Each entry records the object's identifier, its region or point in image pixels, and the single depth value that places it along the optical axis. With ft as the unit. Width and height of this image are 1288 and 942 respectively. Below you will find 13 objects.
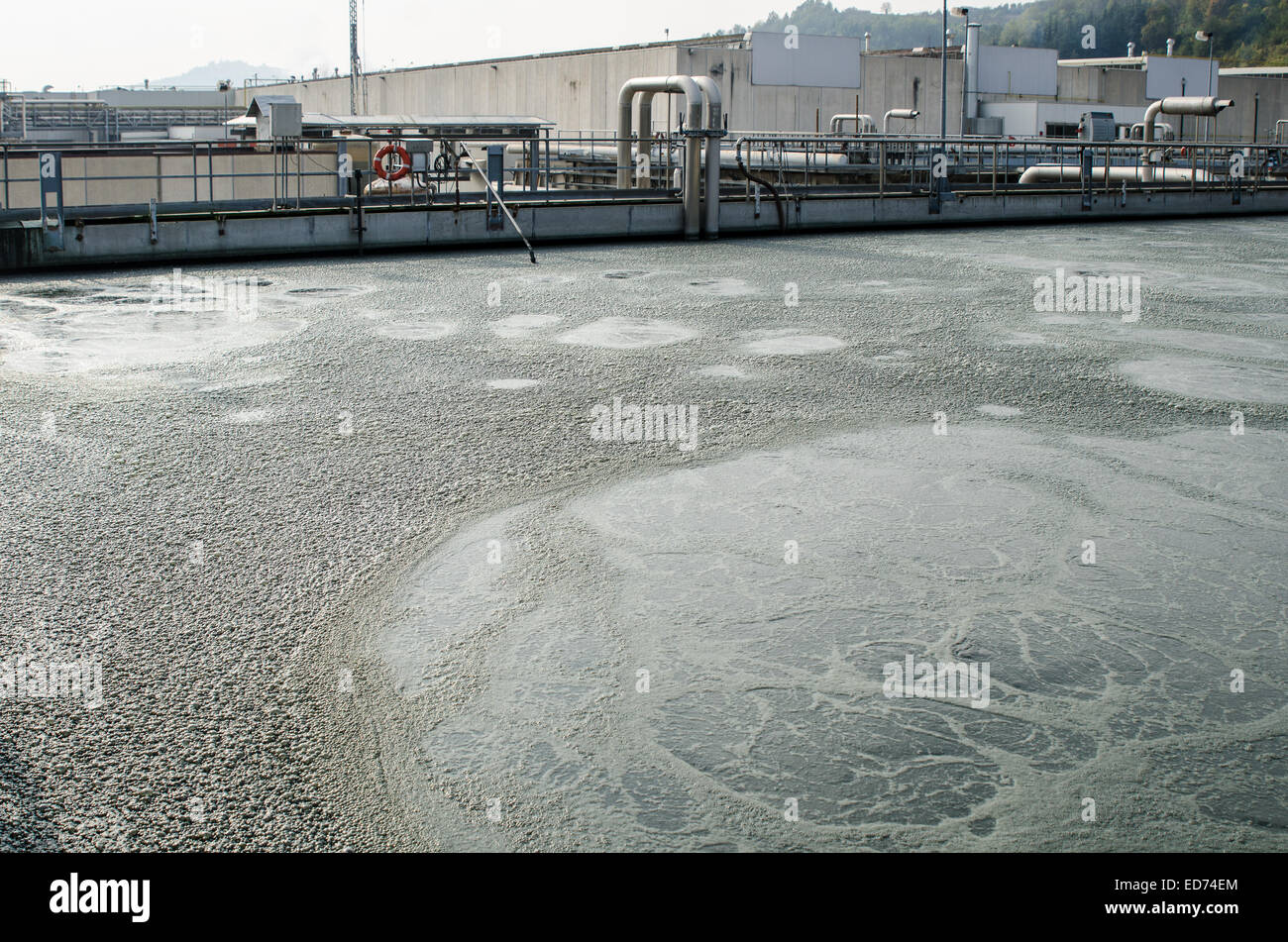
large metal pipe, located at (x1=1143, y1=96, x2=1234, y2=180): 145.07
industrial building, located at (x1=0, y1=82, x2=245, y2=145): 195.88
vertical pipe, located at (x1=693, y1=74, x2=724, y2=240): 72.33
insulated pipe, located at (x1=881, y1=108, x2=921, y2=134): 161.27
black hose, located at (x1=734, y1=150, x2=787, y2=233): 76.31
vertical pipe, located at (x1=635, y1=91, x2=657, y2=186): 103.04
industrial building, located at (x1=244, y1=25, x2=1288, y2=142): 189.67
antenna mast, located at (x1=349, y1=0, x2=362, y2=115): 233.76
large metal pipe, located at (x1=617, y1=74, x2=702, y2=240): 72.08
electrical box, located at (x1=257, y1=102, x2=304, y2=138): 91.35
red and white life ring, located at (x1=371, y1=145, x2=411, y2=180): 76.16
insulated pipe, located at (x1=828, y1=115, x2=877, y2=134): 162.91
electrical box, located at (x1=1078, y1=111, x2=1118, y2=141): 123.54
